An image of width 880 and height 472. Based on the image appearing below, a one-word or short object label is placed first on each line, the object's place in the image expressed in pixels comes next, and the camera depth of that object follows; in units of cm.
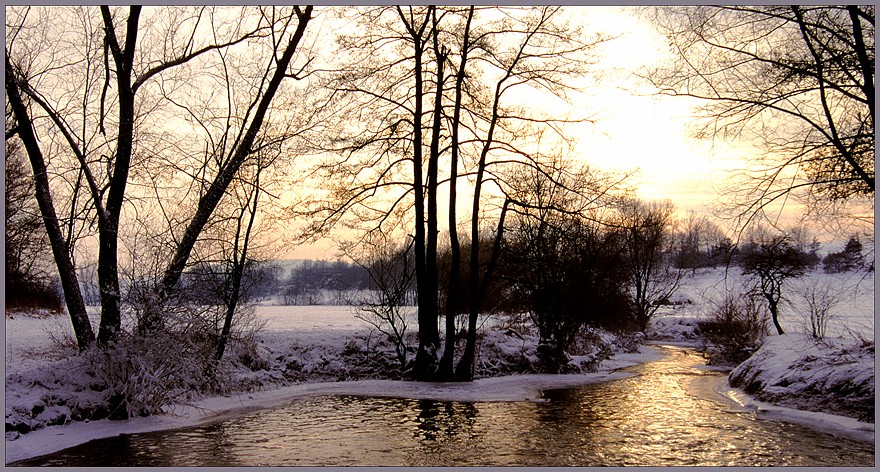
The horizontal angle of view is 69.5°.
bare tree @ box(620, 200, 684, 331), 4447
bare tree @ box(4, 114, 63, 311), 1487
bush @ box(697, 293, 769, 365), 2683
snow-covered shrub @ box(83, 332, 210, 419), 1216
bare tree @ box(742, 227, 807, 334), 2791
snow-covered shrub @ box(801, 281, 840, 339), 2127
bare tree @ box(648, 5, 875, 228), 1161
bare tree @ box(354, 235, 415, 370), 2117
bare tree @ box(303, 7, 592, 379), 1931
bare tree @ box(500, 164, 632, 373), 2552
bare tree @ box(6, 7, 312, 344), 1312
